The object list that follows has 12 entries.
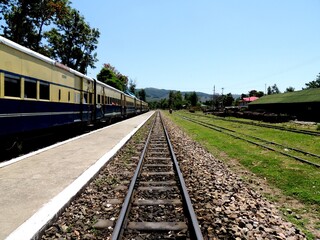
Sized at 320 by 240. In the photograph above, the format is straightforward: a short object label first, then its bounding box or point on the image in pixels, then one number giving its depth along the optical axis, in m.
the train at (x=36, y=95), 8.98
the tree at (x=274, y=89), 184.10
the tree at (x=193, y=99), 164.24
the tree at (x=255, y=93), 159.90
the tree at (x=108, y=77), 88.94
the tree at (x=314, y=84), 117.12
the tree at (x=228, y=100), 140.48
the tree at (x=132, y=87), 139.00
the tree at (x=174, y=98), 178.95
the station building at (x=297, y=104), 40.83
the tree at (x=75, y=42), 53.64
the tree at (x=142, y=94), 178.38
